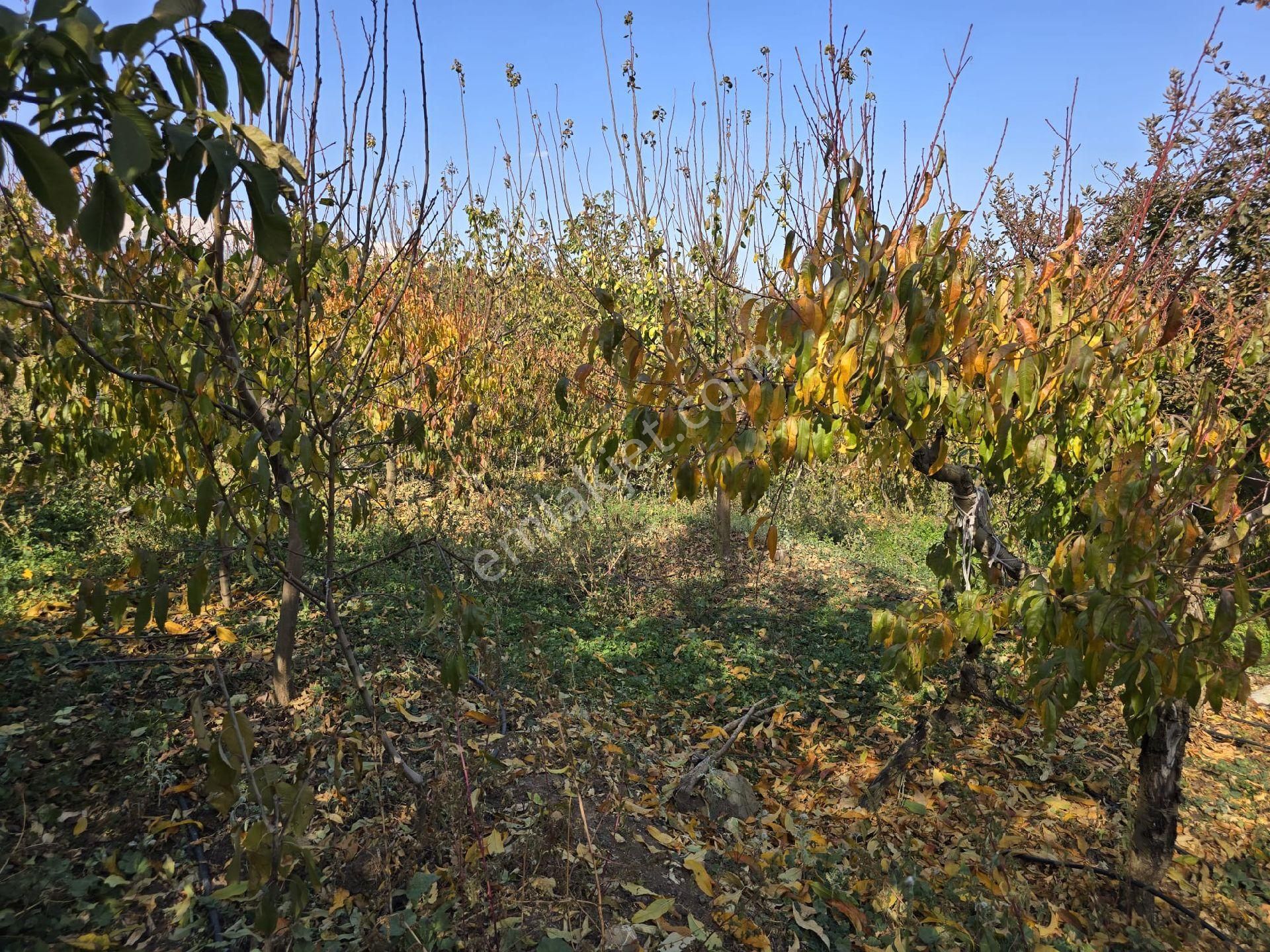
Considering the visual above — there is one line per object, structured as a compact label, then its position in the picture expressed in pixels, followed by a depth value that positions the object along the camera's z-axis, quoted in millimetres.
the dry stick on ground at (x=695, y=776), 3006
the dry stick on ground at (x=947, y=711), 3117
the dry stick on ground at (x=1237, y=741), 3707
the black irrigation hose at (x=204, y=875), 1899
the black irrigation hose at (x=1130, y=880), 2189
